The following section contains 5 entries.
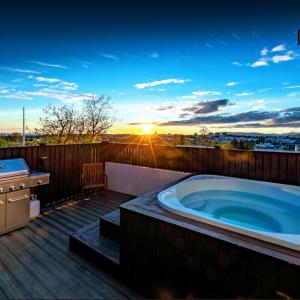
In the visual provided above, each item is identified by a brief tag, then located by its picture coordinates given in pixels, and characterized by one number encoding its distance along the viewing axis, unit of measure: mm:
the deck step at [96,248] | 2053
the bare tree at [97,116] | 8359
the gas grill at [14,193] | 2699
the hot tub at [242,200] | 2473
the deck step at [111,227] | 2395
